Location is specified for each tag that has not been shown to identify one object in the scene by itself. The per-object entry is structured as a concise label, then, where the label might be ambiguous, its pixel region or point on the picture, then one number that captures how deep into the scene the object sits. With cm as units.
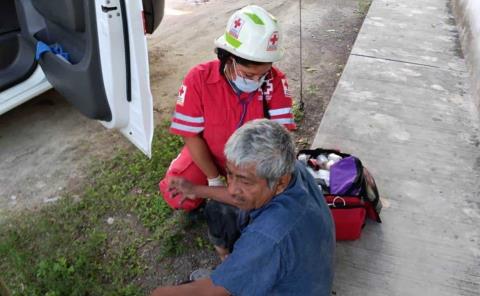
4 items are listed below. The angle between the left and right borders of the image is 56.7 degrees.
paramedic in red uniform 201
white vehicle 235
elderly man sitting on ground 138
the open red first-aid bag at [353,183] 228
